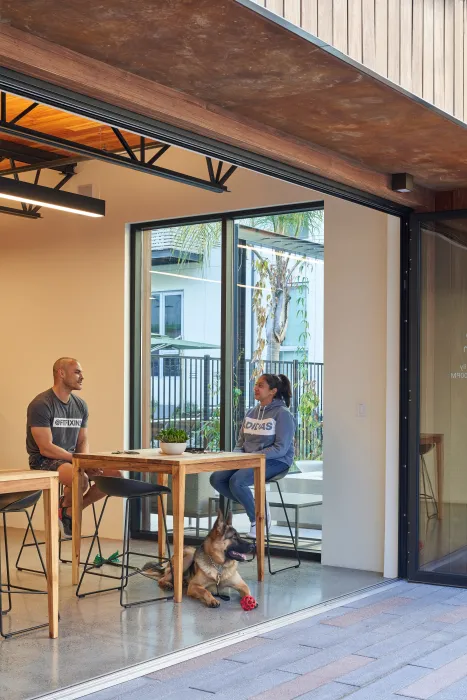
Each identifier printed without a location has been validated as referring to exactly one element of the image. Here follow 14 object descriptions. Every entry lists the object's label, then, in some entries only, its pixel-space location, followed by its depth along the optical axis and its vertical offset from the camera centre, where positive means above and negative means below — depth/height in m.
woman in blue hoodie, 7.28 -0.52
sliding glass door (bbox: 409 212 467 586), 6.85 -0.22
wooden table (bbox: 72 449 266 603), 6.19 -0.67
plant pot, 6.59 -0.54
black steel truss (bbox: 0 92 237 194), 5.92 +1.44
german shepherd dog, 6.12 -1.24
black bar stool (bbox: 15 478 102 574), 7.13 -1.51
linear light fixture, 7.27 +1.36
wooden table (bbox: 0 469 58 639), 5.15 -0.86
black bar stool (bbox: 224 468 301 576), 7.14 -1.25
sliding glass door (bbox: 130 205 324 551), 7.88 +0.34
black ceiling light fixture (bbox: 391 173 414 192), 6.34 +1.26
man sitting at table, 7.23 -0.48
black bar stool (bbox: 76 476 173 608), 6.18 -0.80
